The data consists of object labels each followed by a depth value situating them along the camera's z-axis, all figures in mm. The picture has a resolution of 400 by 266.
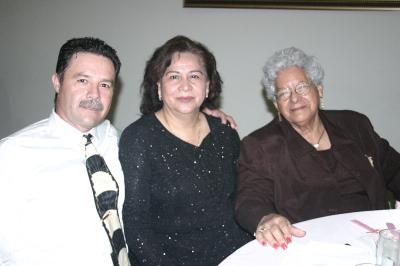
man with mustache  1539
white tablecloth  1155
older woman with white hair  1917
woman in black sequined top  1734
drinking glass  1086
